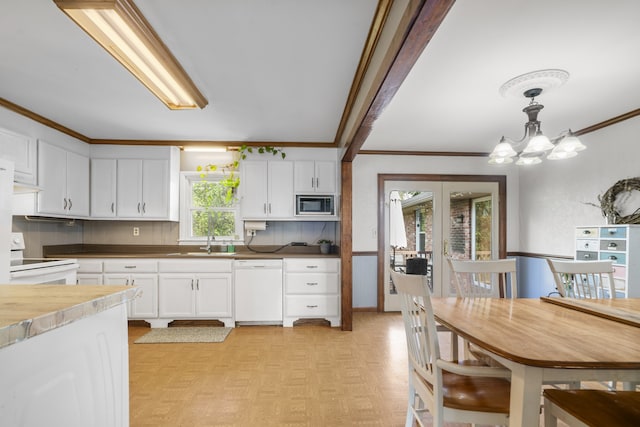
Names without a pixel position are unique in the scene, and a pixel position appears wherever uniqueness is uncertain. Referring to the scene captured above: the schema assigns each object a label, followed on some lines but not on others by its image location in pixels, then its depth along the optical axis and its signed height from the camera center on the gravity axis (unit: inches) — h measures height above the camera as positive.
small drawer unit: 114.5 -10.2
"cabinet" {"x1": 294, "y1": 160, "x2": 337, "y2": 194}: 170.6 +24.7
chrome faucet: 180.1 -1.2
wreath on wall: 125.9 +9.6
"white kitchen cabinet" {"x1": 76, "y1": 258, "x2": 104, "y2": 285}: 152.3 -21.8
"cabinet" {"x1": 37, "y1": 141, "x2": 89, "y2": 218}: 136.9 +19.0
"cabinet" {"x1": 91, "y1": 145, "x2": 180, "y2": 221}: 165.3 +20.7
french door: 190.2 -0.8
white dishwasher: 156.6 -31.9
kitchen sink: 159.5 -15.1
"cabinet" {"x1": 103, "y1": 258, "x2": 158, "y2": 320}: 153.2 -24.8
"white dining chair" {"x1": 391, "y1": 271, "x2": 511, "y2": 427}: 53.2 -29.2
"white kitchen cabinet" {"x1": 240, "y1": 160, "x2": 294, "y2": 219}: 169.5 +17.4
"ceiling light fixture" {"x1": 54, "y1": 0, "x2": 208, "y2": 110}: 66.2 +43.2
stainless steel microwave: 167.6 +9.6
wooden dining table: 45.2 -18.8
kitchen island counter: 29.7 -14.2
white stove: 107.1 -16.0
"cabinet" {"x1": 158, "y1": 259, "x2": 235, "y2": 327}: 154.3 -31.3
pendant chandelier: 92.0 +25.8
